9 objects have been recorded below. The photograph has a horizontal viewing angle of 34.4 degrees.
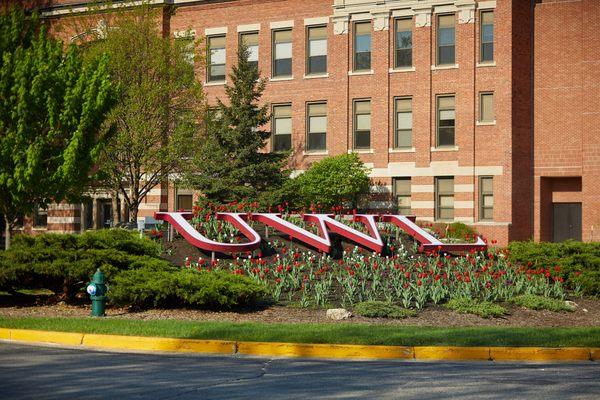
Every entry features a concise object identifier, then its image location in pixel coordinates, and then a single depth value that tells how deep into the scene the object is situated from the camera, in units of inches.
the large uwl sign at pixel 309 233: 1032.8
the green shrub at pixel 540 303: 842.8
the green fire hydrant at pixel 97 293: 765.3
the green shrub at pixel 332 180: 1628.9
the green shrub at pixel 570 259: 944.9
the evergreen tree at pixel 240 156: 1416.1
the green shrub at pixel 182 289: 775.1
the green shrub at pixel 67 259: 800.9
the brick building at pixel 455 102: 1625.2
